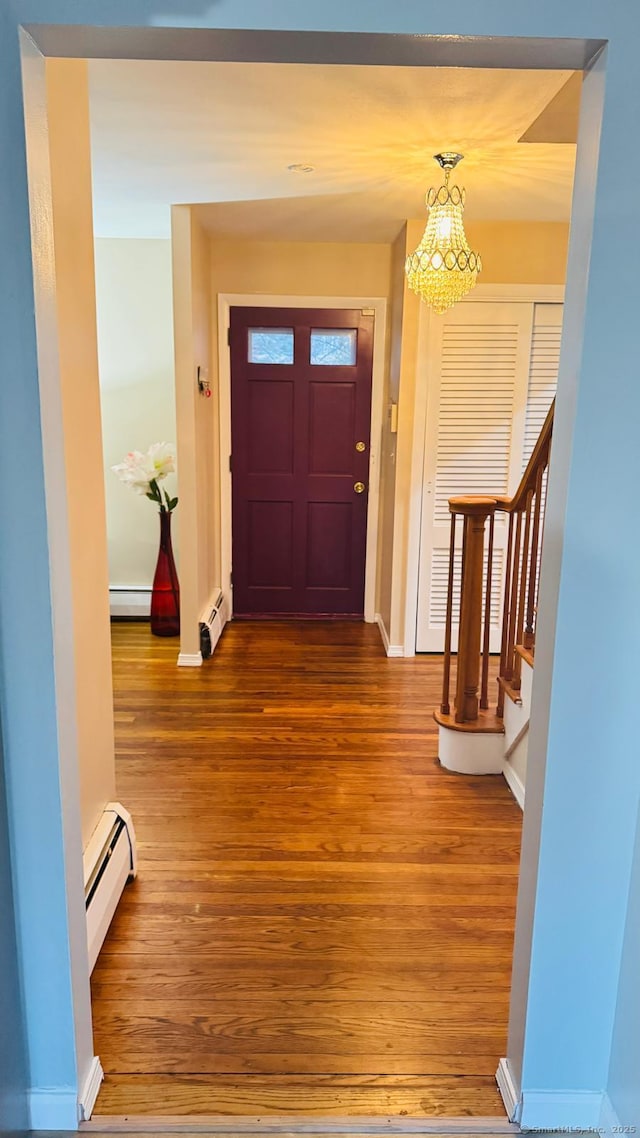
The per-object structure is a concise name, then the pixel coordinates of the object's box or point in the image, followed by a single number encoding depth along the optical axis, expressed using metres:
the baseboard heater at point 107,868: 1.92
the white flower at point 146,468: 4.62
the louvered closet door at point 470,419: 4.17
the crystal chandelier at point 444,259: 3.06
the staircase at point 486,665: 2.78
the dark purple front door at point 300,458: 4.77
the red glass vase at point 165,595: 4.76
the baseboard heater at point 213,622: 4.28
